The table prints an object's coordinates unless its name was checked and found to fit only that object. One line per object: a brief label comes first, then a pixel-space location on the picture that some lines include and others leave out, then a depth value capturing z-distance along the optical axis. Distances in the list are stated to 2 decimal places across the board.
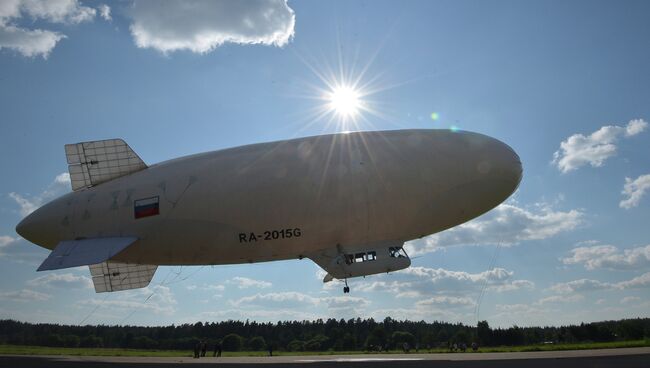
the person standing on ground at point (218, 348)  35.15
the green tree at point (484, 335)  64.94
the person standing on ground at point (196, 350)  32.65
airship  18.70
